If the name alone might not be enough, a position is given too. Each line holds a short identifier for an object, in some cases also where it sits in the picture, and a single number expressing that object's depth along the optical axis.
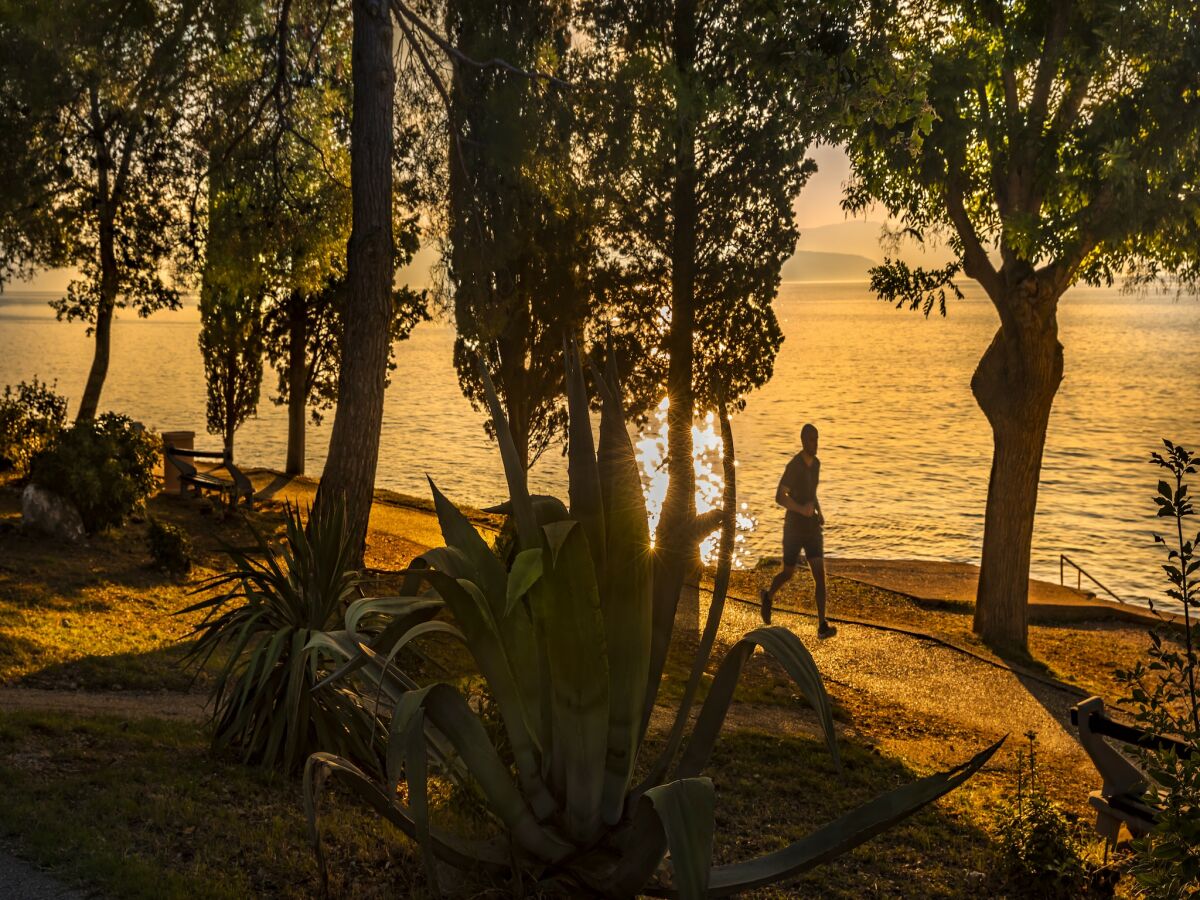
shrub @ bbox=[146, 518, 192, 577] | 12.87
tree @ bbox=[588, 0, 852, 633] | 11.23
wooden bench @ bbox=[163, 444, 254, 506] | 16.96
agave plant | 3.90
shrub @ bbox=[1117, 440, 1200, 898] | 3.72
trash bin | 20.27
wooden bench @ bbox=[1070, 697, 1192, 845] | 6.05
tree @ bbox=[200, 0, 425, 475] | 14.26
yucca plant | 6.00
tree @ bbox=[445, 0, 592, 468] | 13.62
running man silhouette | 12.45
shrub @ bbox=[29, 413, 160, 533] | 13.55
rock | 13.46
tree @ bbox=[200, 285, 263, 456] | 25.70
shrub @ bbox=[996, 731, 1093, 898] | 5.56
